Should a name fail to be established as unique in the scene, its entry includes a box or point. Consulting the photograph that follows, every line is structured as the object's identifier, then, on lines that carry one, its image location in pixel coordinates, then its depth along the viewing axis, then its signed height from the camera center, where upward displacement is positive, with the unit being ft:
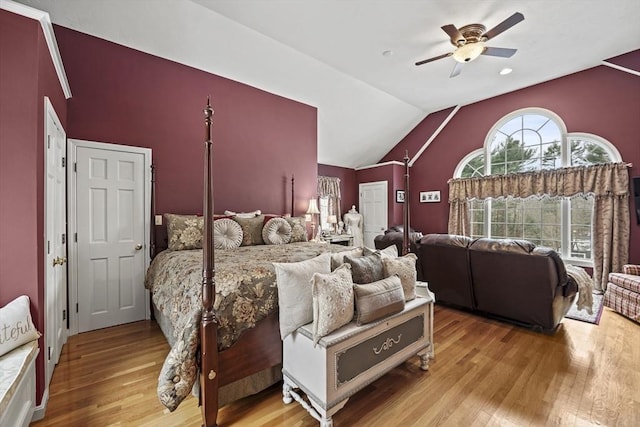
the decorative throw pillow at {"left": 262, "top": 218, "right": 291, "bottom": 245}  11.09 -0.85
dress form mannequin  22.53 -1.15
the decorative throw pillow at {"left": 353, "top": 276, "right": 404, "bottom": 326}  5.68 -1.90
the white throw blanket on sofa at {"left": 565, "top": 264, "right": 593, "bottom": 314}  9.30 -2.66
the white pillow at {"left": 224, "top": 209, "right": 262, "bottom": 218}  11.50 -0.14
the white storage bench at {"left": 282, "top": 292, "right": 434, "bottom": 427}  5.05 -3.02
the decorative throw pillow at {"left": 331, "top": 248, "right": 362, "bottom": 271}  6.61 -1.17
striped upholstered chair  9.81 -3.07
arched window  14.52 +2.57
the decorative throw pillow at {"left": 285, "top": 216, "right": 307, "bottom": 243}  11.89 -0.82
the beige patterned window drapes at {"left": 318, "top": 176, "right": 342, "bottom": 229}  21.34 +1.53
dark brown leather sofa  8.70 -2.32
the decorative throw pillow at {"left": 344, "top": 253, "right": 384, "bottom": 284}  6.41 -1.38
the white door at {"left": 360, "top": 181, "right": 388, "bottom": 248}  21.98 +0.24
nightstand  19.47 -2.03
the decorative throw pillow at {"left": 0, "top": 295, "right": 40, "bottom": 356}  4.75 -2.08
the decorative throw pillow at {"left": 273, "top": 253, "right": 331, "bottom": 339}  5.64 -1.77
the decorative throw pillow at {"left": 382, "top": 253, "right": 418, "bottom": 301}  6.95 -1.55
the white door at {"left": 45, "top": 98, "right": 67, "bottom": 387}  6.30 -0.82
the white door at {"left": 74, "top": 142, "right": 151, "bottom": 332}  9.43 -0.80
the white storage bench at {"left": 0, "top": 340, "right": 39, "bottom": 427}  4.05 -2.74
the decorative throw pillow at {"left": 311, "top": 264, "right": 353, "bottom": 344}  5.24 -1.82
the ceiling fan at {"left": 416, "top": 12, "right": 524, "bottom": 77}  9.95 +6.16
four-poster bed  4.99 -2.45
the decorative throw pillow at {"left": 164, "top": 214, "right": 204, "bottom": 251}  9.85 -0.76
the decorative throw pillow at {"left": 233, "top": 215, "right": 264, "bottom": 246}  10.80 -0.77
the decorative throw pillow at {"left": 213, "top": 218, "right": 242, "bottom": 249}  9.91 -0.84
